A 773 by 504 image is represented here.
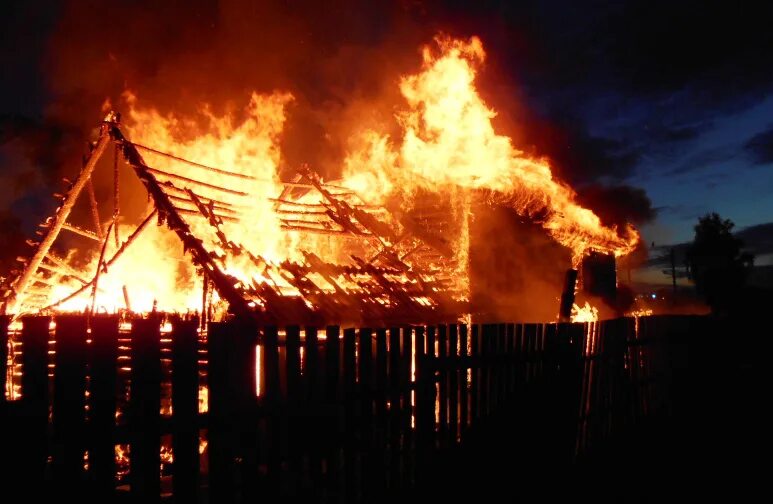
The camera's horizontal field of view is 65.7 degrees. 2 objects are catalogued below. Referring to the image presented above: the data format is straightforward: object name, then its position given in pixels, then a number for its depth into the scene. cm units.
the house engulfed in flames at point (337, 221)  976
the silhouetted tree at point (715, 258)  4891
